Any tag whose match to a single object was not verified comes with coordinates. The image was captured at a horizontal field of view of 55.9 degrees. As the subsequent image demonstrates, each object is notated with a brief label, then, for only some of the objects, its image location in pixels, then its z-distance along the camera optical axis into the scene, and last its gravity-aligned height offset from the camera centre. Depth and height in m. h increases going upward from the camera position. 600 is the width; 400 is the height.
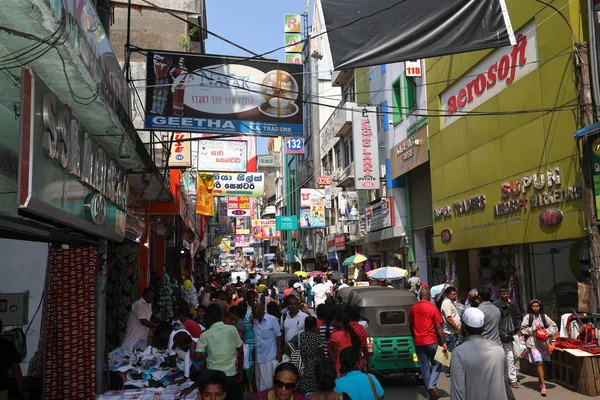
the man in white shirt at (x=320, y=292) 18.63 -0.73
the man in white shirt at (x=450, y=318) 10.12 -0.94
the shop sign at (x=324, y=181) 37.91 +5.92
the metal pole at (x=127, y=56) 9.73 +3.84
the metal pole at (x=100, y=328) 7.65 -0.72
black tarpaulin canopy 8.77 +3.65
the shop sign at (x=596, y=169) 10.47 +1.73
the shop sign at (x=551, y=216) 11.75 +0.99
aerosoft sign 13.25 +5.01
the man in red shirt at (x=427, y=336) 9.27 -1.13
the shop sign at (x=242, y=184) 25.67 +4.00
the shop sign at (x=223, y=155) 19.89 +4.18
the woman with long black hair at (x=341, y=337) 7.38 -0.89
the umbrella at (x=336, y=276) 26.63 -0.32
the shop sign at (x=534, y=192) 11.62 +1.58
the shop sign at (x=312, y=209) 39.44 +4.29
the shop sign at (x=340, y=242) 35.59 +1.74
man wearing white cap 4.84 -0.91
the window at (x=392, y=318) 10.64 -0.94
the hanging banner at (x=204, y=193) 22.39 +3.23
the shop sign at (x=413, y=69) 22.09 +7.71
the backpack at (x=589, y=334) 9.84 -1.24
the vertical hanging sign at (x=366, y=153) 25.83 +5.28
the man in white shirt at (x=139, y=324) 9.95 -0.87
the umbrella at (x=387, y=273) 19.22 -0.19
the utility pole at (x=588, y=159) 10.42 +1.95
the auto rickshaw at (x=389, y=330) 10.19 -1.15
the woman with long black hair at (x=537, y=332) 9.85 -1.19
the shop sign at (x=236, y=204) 44.94 +5.44
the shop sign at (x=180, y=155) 16.89 +3.58
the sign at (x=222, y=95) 10.52 +3.39
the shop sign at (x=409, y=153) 21.00 +4.52
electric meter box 8.12 -0.44
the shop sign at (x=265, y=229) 58.06 +4.59
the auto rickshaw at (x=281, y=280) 23.72 -0.39
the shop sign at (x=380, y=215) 25.64 +2.55
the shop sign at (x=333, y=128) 31.40 +8.83
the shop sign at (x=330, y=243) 39.52 +1.88
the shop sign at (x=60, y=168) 4.53 +1.09
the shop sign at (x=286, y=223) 46.79 +3.95
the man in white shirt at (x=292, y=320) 9.24 -0.81
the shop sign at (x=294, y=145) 44.78 +9.95
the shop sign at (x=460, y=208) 15.89 +1.78
